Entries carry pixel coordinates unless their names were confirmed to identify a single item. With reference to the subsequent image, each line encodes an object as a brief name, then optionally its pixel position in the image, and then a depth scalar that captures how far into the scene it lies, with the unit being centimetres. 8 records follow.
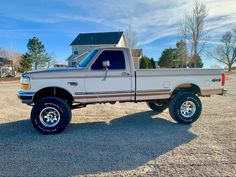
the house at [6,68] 3725
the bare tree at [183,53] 2727
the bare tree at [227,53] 4539
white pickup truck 487
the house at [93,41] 3226
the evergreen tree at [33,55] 3672
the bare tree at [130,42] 3083
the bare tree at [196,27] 2578
